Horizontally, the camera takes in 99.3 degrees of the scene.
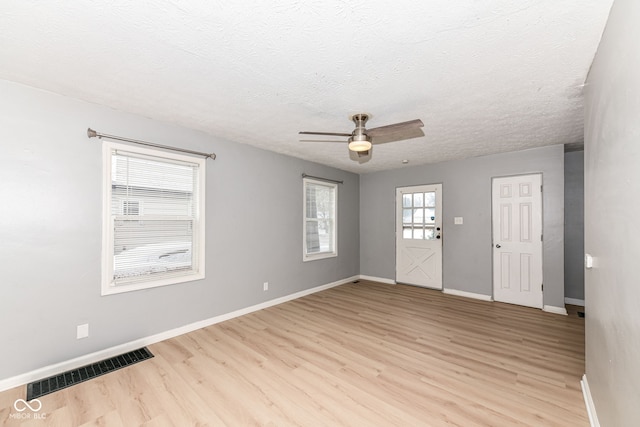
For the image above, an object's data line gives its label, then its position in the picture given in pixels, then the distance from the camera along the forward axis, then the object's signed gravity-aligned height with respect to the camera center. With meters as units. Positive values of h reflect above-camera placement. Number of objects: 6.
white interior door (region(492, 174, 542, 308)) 4.20 -0.38
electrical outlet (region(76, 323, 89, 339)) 2.53 -1.10
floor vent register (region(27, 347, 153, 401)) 2.17 -1.40
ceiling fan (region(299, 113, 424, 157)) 2.43 +0.76
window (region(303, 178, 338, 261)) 5.06 -0.08
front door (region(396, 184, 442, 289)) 5.20 -0.41
